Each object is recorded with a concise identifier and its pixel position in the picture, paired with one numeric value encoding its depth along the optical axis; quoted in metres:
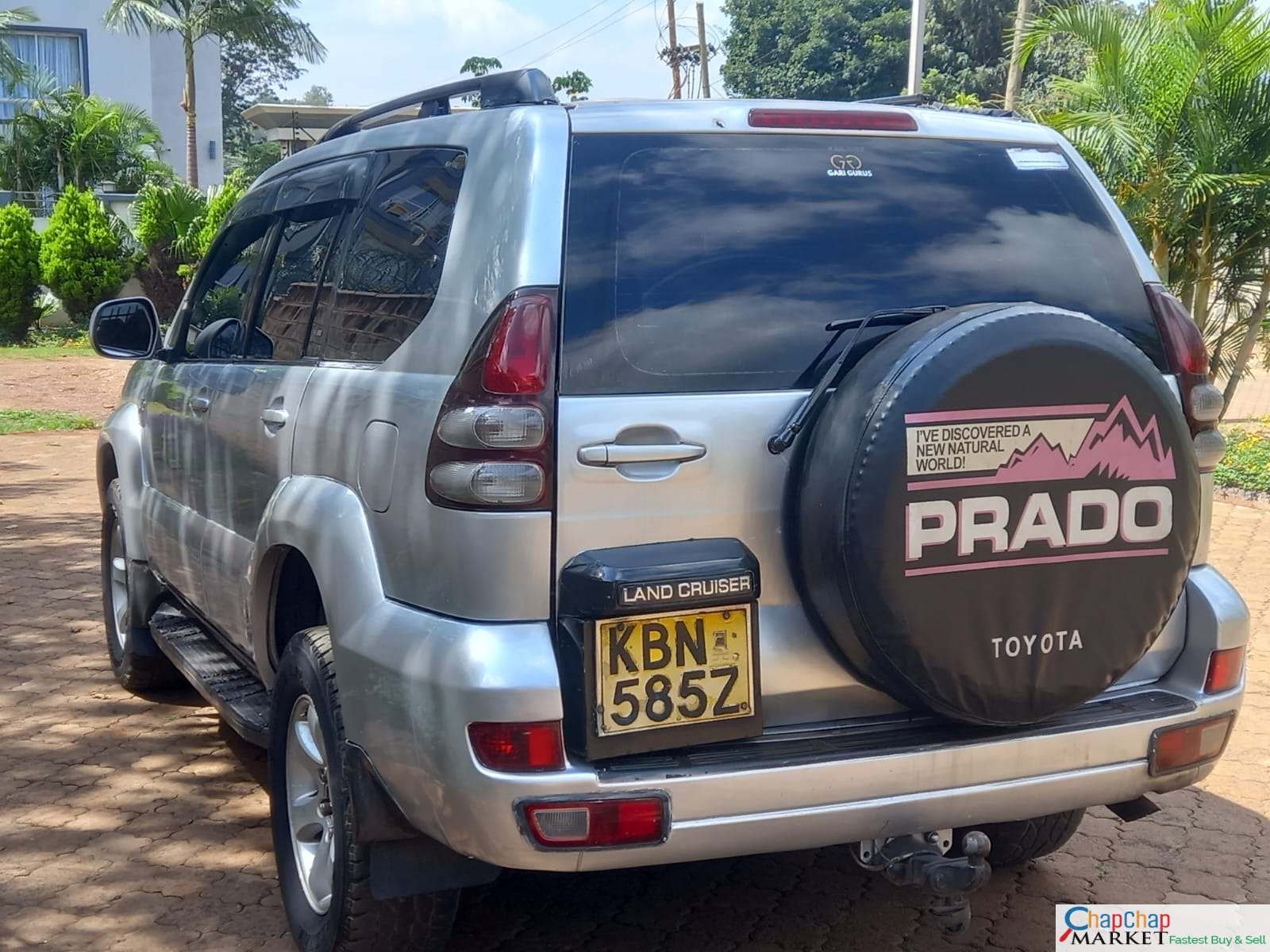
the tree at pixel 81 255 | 21.84
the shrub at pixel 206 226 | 21.33
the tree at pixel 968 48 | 43.56
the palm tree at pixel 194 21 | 26.28
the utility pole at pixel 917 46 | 15.31
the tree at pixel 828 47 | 46.94
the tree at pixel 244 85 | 57.44
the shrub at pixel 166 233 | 21.70
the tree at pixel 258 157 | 37.66
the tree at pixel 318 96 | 93.69
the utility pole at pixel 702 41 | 38.25
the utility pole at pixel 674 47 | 39.34
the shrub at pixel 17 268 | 21.73
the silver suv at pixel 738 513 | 2.48
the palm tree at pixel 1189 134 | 10.42
